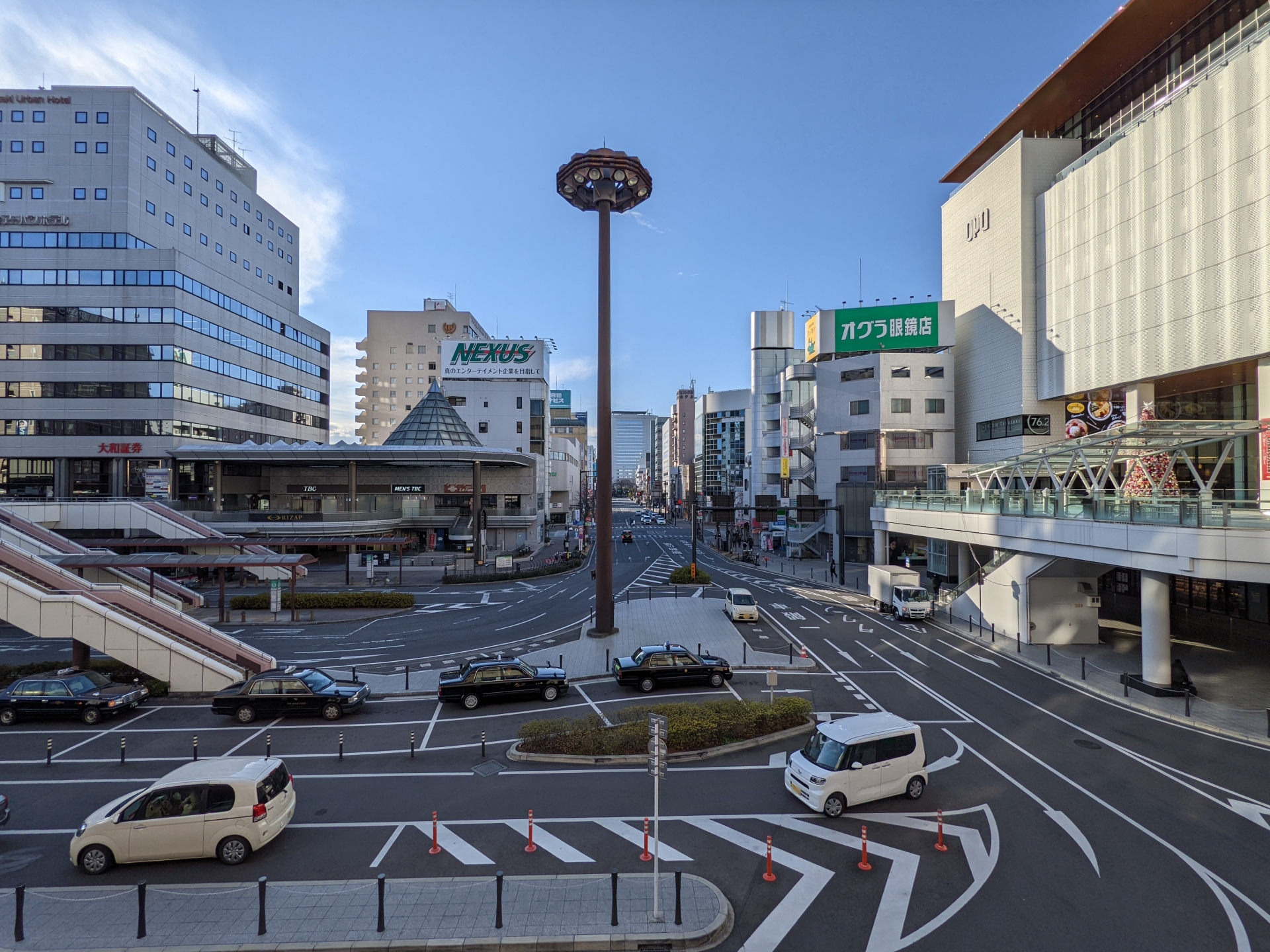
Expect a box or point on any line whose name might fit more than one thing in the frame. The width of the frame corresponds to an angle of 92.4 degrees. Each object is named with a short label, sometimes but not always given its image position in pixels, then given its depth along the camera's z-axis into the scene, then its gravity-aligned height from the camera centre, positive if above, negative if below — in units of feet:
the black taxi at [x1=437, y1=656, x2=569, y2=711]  67.92 -22.54
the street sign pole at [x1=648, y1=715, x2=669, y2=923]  31.76 -13.90
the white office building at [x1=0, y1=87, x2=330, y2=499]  199.11 +60.11
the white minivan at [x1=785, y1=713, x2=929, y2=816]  42.29 -20.05
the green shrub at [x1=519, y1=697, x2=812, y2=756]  53.57 -22.55
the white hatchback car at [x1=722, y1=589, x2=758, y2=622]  111.86 -22.73
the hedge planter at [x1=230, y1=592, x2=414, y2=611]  127.03 -24.76
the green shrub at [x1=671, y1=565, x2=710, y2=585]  155.12 -24.20
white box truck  115.03 -21.65
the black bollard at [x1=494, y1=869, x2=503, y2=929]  29.84 -20.67
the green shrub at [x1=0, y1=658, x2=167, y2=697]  71.87 -23.87
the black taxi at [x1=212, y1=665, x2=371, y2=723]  63.72 -22.68
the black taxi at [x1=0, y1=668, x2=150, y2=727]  62.54 -22.44
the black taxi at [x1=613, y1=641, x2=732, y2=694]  74.08 -22.78
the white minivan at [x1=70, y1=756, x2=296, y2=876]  35.83 -20.20
